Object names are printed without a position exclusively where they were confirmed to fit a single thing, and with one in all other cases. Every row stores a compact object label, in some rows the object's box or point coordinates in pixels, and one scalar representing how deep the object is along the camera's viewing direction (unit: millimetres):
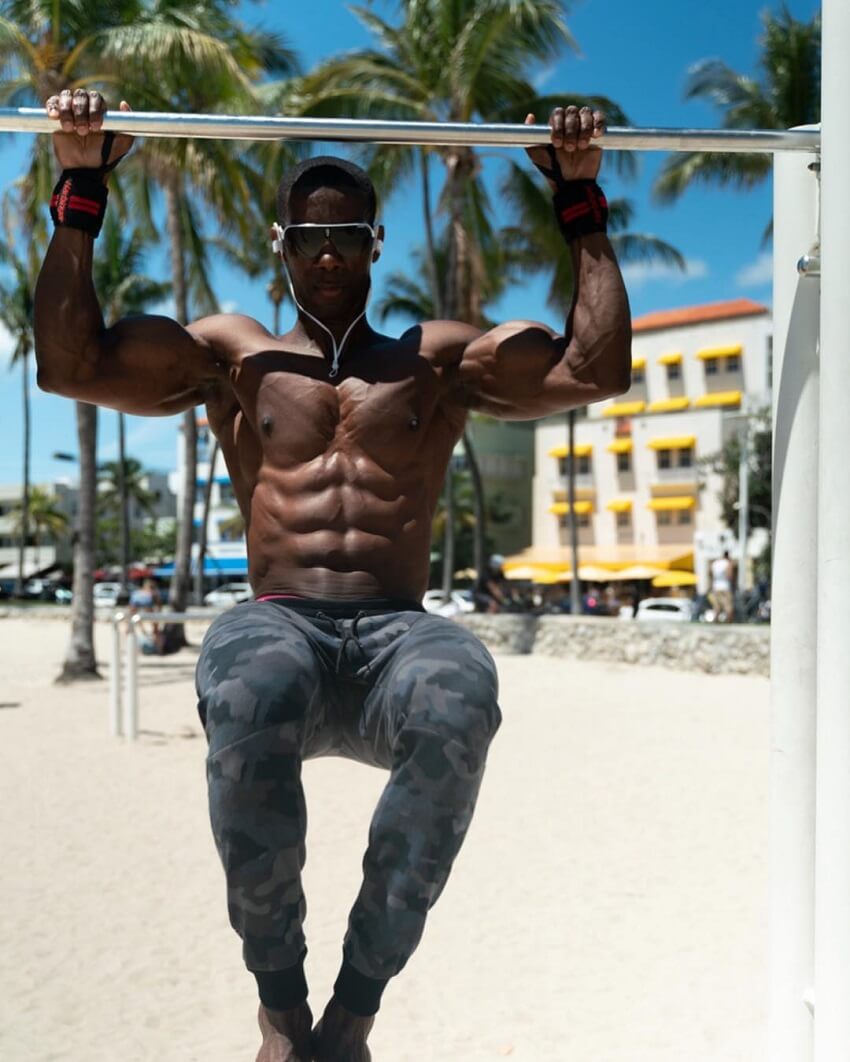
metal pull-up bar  2570
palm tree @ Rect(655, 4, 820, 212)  21875
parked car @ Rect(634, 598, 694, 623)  29672
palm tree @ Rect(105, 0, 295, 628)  15734
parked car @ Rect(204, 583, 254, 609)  39500
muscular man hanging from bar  2189
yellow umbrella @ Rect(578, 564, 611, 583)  42344
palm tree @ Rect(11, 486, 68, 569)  69875
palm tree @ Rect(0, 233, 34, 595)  39375
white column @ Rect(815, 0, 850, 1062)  2324
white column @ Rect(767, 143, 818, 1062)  2646
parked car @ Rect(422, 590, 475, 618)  23084
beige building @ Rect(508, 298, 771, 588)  43312
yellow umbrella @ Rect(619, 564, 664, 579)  41625
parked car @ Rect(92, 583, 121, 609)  45078
